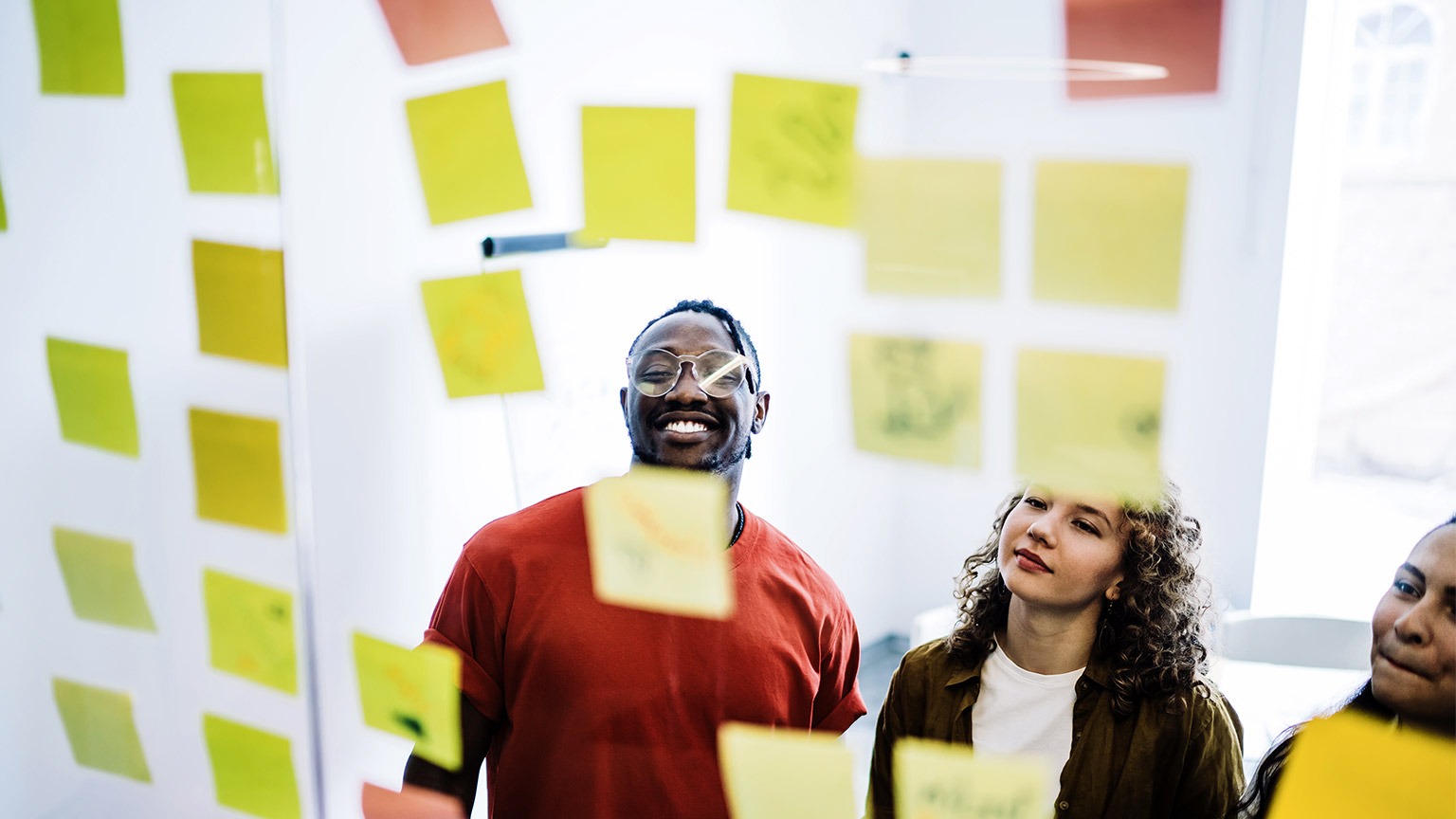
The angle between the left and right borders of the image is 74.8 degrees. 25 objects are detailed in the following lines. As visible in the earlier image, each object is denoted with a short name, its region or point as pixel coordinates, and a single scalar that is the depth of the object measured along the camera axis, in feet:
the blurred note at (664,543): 2.64
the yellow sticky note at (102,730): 3.82
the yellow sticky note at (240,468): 3.65
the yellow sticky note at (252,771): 3.70
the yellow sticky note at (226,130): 3.50
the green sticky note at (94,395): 3.61
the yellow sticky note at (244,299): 3.59
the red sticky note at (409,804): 3.30
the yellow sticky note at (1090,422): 2.11
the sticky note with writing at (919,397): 2.29
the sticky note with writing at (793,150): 2.43
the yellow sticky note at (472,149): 3.10
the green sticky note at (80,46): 3.43
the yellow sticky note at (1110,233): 2.07
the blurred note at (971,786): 2.25
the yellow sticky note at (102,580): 3.73
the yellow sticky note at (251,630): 3.67
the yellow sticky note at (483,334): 3.14
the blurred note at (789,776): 2.42
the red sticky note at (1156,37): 2.09
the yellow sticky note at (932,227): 2.24
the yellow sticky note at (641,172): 2.72
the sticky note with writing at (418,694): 3.10
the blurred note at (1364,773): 1.77
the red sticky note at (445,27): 3.32
